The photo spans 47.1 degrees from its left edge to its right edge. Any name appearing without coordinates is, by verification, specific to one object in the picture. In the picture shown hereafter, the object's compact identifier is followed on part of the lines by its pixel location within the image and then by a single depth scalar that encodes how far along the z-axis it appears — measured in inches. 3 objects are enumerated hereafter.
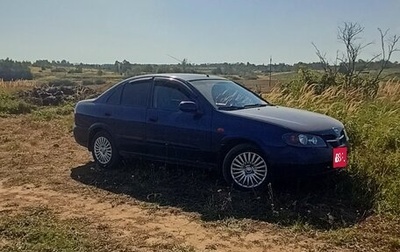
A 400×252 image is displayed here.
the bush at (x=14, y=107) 614.2
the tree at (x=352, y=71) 484.7
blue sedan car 215.5
